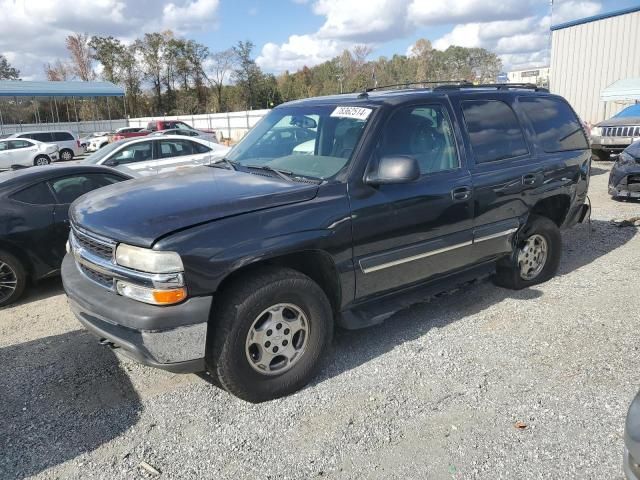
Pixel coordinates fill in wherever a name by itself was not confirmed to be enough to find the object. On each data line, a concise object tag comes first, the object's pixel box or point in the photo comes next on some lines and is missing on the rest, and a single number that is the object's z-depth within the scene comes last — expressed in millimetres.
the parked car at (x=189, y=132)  24444
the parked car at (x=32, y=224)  5414
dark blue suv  2965
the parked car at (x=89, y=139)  32250
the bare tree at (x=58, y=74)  66812
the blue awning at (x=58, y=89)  40125
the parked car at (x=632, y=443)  2125
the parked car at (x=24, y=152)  24000
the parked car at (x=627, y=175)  8695
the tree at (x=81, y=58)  63688
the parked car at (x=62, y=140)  26281
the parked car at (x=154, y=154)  10438
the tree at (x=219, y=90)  65619
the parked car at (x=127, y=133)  29541
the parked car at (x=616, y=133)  13258
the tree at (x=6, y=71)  71312
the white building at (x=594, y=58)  20969
